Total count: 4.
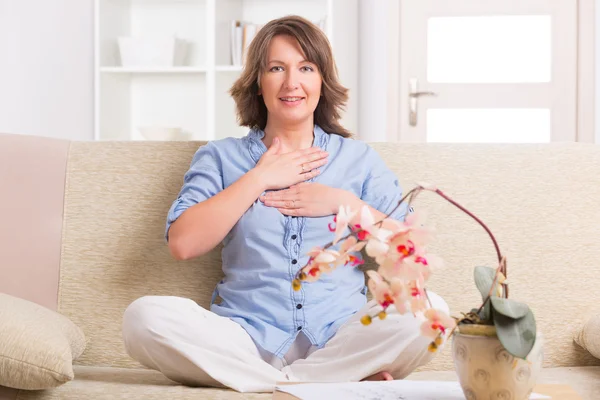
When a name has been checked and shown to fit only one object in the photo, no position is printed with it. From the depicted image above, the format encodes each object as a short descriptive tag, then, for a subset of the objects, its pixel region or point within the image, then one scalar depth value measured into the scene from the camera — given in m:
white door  4.48
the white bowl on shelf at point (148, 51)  4.19
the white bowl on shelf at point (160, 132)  4.15
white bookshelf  4.16
